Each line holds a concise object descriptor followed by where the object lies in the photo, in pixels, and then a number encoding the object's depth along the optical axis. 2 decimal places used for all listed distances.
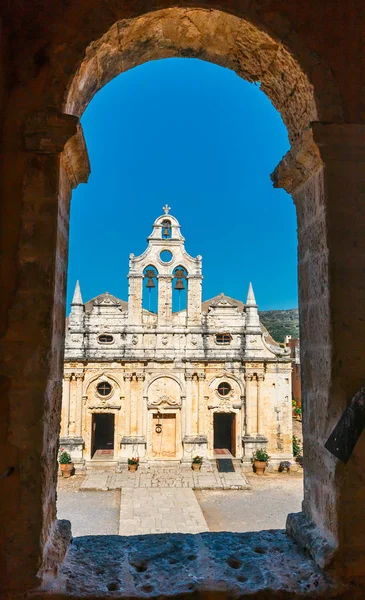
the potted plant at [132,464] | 18.64
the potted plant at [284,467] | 19.27
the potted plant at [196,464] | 18.83
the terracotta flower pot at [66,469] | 18.06
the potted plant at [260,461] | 18.77
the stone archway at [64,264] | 2.17
